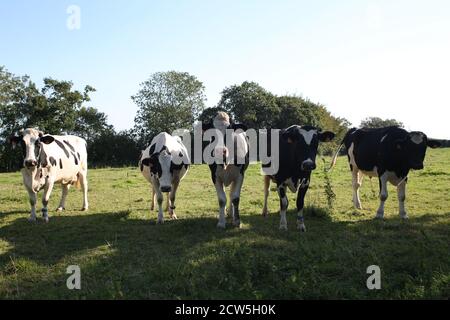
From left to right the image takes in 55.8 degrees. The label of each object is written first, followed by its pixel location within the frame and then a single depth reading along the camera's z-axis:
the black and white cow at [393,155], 10.42
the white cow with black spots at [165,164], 9.70
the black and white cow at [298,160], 9.02
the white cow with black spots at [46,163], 10.26
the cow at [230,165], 9.45
